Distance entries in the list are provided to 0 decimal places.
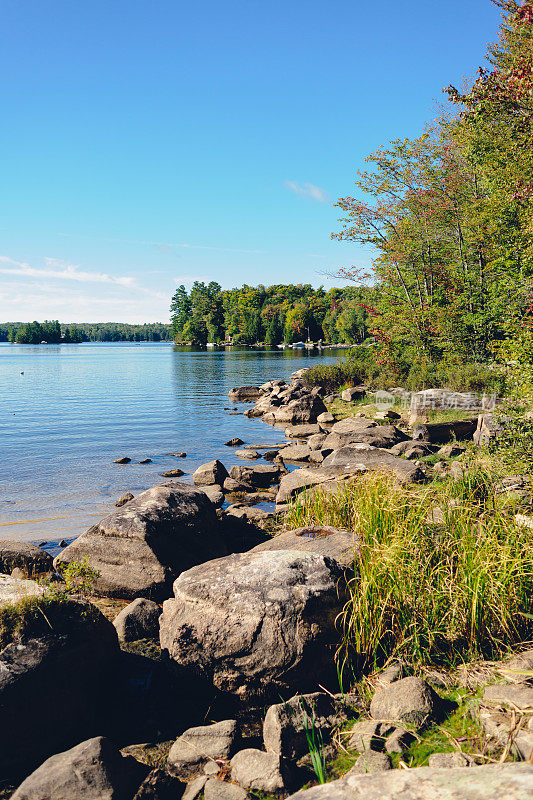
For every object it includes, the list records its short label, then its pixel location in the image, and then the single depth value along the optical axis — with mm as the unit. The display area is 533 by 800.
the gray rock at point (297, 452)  17188
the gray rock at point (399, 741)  3943
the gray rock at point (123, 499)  13031
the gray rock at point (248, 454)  18417
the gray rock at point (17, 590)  5195
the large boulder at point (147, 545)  7484
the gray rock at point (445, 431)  16734
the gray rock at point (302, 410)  25203
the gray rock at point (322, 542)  5906
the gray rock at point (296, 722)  4133
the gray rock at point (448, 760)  3605
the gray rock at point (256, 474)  14328
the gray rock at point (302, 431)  21703
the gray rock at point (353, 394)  28484
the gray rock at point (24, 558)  7581
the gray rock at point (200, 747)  4227
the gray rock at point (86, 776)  3721
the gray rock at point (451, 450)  14000
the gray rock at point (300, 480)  11424
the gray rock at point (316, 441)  17688
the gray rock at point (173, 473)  16125
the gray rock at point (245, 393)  37000
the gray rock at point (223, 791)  3709
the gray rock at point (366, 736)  4080
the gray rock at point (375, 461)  10906
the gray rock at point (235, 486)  13953
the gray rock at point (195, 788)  3849
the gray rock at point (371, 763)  3738
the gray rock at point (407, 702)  4203
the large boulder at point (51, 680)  4410
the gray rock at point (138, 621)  6180
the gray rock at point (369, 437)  15953
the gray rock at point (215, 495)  12039
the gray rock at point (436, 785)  2236
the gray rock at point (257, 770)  3801
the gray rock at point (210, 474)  14203
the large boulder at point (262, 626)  4941
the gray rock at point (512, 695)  4055
